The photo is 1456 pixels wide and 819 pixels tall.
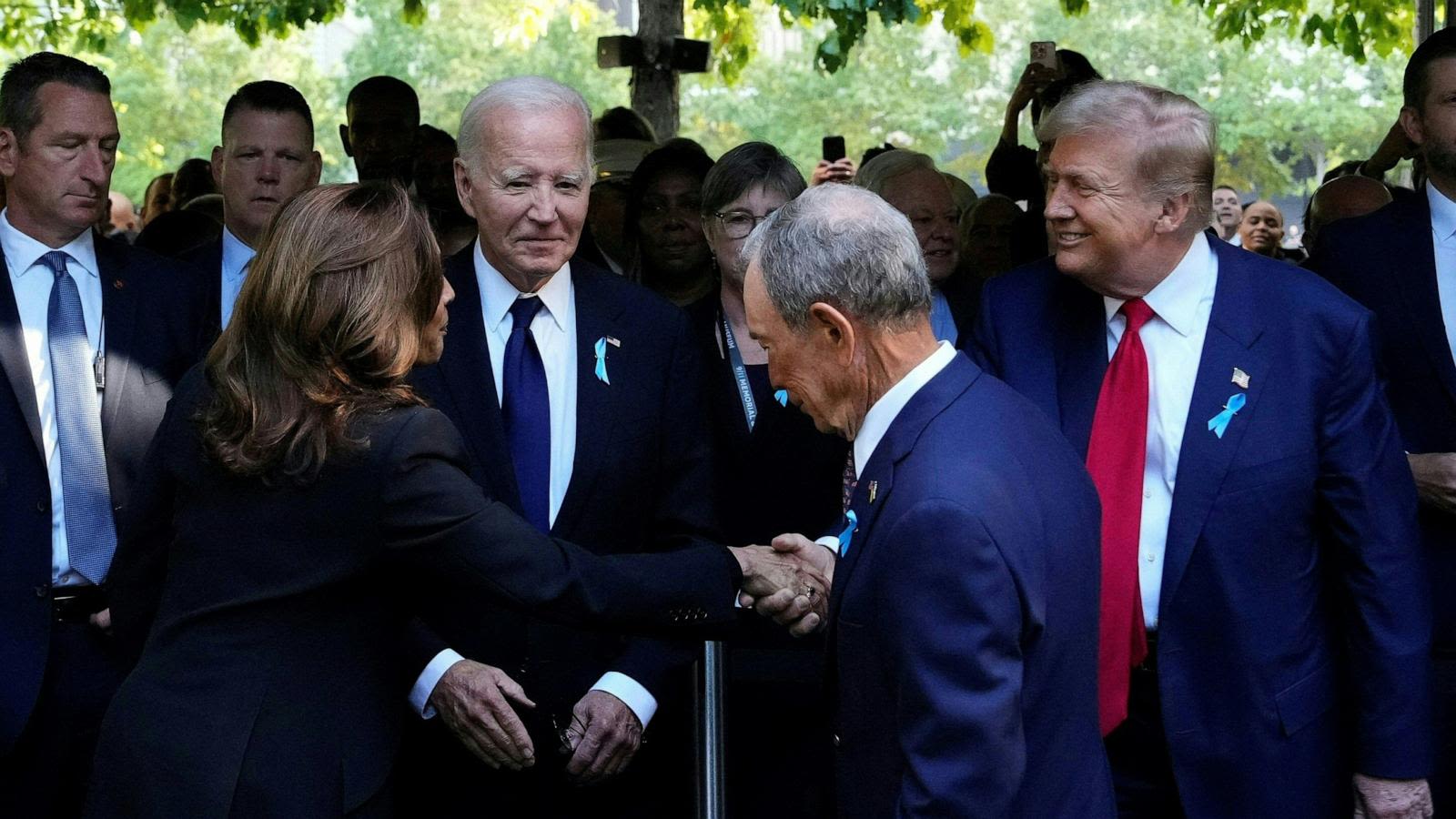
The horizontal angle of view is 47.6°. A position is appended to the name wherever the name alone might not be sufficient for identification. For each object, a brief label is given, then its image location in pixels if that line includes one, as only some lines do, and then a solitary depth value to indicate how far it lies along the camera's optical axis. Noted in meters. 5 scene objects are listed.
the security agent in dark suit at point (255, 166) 5.04
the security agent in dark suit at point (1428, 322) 4.04
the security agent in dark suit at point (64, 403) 3.92
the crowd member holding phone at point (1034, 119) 7.21
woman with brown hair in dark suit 2.76
